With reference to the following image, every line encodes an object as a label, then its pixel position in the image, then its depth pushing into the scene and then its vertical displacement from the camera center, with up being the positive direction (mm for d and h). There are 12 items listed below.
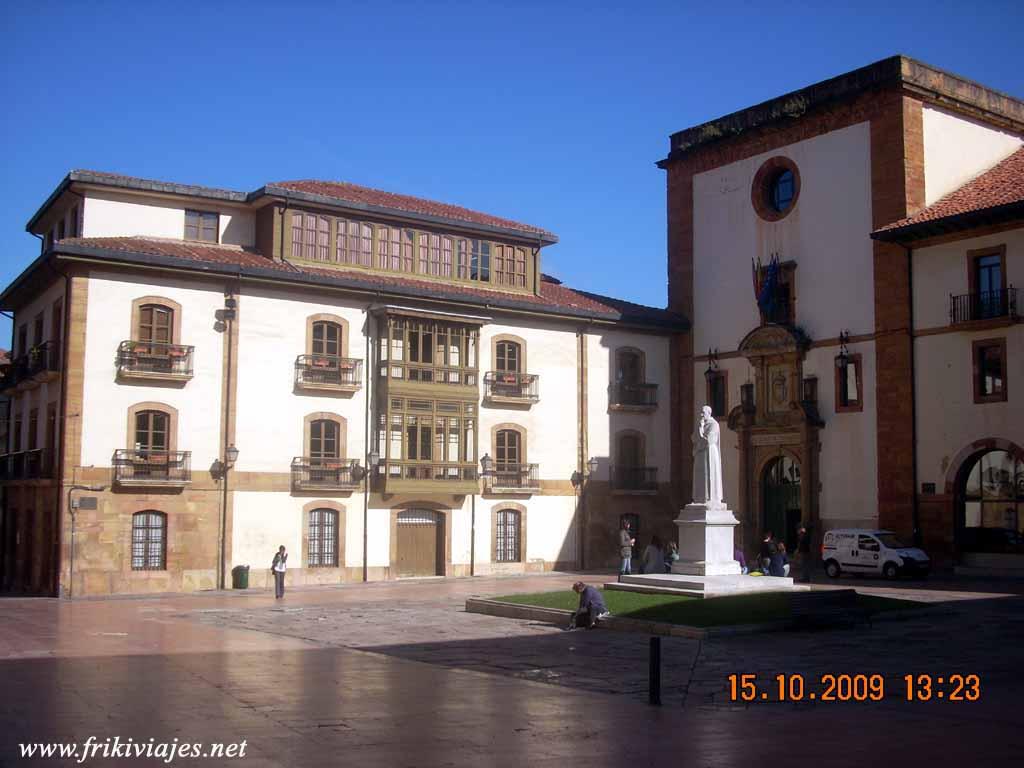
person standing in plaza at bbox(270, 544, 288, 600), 31281 -2515
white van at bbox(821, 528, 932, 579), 34469 -2252
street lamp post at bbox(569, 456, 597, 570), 42438 -613
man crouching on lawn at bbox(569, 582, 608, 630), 22906 -2575
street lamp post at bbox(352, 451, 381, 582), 37500 +10
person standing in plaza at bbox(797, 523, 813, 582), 39312 -2246
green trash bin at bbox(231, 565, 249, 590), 34625 -3009
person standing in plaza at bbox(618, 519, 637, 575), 33281 -2161
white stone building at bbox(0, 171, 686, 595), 33656 +2733
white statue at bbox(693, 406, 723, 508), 26891 +390
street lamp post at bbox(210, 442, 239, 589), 34750 +258
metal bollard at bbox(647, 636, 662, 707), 13922 -2377
